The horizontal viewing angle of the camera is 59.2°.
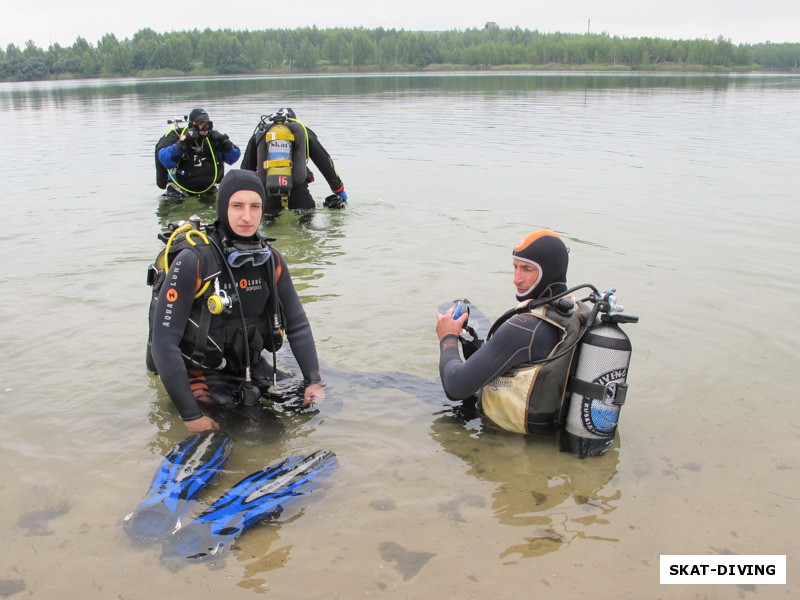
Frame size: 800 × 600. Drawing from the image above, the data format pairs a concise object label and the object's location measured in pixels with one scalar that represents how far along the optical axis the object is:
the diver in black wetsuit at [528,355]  3.85
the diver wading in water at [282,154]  9.38
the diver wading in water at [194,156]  10.67
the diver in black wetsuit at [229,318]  3.91
